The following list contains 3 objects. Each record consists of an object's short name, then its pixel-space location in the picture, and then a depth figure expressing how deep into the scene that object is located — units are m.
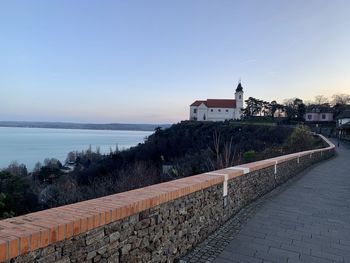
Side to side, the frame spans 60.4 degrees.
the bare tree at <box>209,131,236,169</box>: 13.79
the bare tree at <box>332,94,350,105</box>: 92.56
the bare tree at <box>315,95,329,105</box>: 103.78
